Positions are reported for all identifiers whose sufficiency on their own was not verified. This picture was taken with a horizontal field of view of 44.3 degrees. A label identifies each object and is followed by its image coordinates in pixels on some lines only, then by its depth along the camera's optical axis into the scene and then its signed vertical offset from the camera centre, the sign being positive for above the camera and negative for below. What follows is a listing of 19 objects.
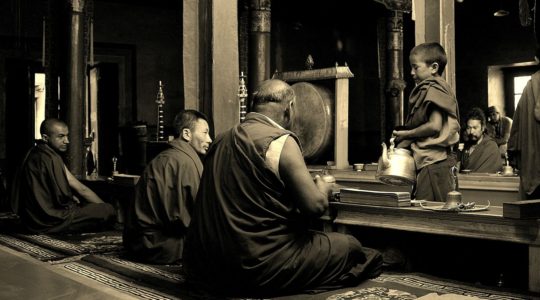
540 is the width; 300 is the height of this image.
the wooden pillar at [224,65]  4.79 +0.61
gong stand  7.46 +0.39
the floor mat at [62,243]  5.20 -0.80
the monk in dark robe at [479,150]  6.90 -0.02
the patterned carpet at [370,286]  3.47 -0.77
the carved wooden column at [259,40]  10.34 +1.72
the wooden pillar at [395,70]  12.12 +1.46
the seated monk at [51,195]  6.28 -0.43
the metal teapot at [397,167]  4.01 -0.11
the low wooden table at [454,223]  3.35 -0.42
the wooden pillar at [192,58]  4.92 +0.68
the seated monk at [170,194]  4.74 -0.32
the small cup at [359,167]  7.31 -0.20
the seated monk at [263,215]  3.44 -0.34
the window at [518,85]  11.93 +1.15
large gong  7.73 +0.36
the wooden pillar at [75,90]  8.66 +0.80
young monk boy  4.10 +0.15
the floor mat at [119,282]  3.61 -0.80
